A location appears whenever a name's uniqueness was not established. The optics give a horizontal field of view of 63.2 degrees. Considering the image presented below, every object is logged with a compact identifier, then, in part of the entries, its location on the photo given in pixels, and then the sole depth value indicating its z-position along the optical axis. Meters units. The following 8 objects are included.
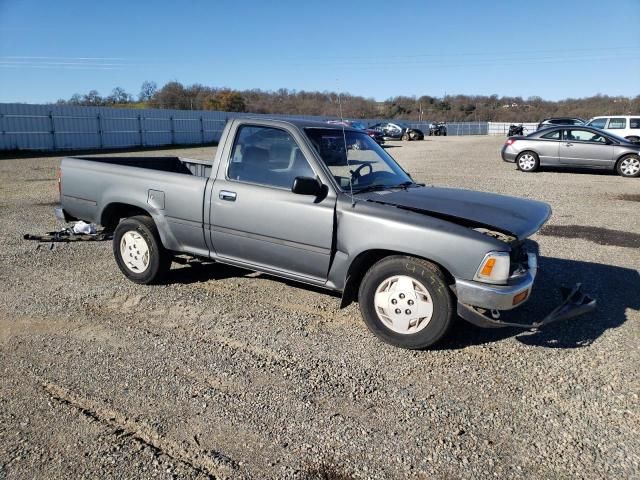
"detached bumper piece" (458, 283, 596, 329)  3.80
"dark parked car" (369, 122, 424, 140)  45.16
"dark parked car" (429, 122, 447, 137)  62.60
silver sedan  16.06
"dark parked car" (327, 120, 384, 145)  35.90
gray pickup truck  3.89
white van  21.64
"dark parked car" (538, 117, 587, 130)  29.48
